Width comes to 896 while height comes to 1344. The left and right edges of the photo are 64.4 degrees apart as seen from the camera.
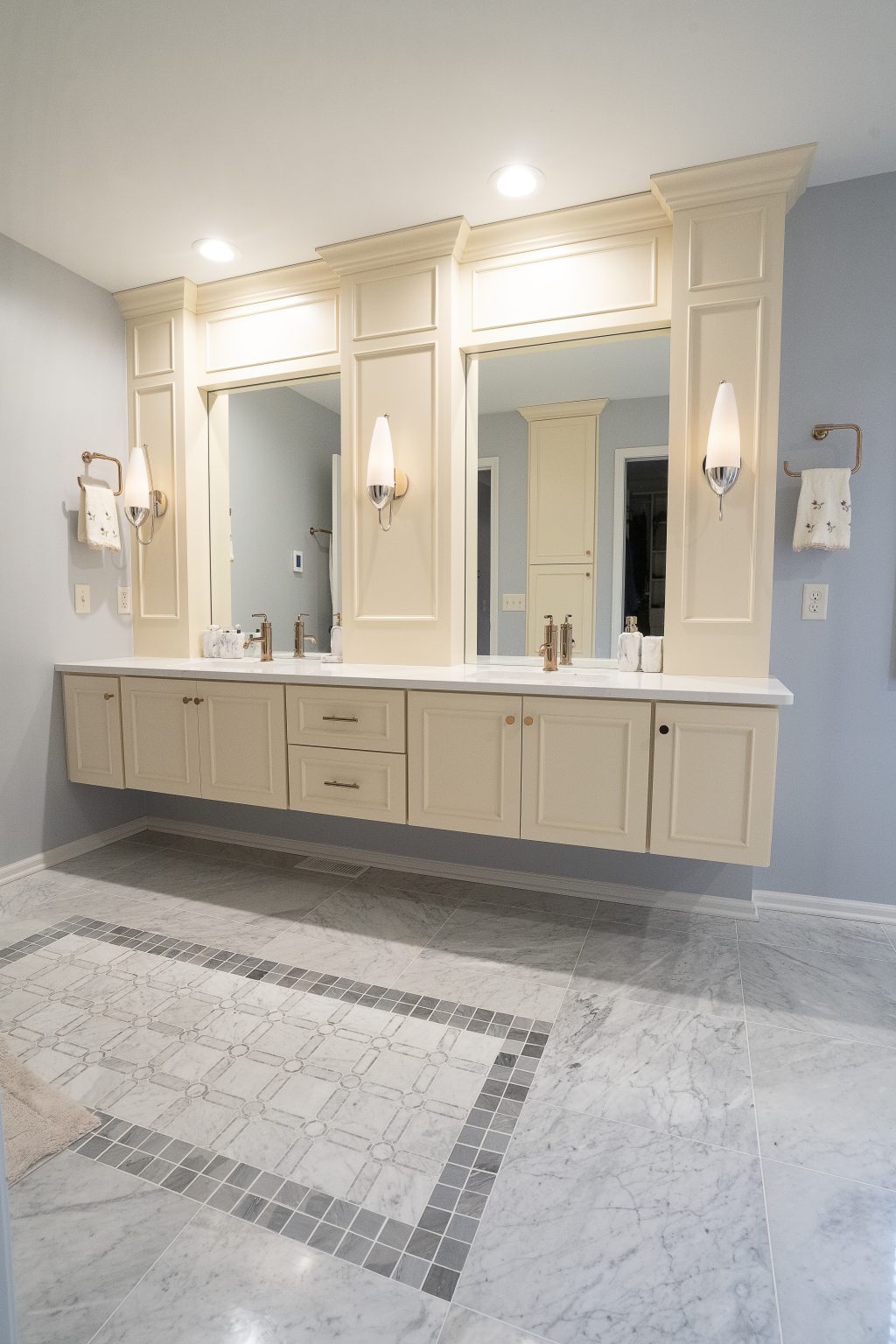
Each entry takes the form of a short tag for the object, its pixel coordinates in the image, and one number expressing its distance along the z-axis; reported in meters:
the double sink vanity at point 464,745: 2.03
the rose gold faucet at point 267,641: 3.14
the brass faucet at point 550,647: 2.61
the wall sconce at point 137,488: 3.06
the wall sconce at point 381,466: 2.66
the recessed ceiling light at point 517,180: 2.23
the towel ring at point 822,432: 2.29
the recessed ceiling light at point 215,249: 2.68
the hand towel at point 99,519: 2.94
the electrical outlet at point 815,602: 2.37
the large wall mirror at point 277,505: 2.98
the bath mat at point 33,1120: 1.38
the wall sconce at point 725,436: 2.24
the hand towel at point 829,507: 2.24
